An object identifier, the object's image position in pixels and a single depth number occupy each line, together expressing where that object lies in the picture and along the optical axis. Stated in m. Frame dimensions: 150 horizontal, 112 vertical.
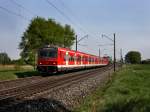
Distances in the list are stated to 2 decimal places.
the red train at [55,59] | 34.47
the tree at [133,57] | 188.88
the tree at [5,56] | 134.54
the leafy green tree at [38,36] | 77.62
